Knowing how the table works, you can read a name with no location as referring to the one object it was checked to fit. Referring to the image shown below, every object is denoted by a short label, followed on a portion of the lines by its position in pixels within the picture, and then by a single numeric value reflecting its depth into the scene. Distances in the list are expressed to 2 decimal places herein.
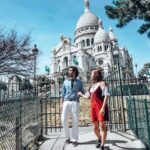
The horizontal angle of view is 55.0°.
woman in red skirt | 2.90
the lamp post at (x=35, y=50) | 9.35
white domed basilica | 42.68
